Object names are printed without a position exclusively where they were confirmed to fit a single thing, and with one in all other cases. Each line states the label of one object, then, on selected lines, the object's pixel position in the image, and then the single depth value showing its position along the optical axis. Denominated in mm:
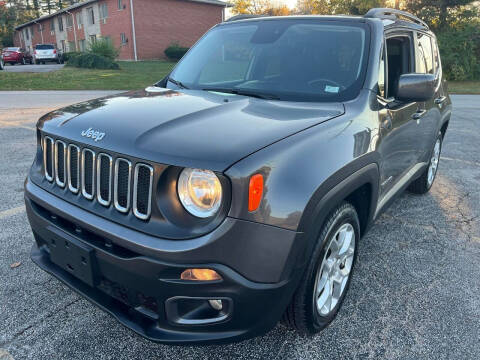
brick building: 33281
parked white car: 33281
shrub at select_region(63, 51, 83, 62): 33144
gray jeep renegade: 1767
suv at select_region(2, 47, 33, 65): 35000
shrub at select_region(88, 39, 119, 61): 24375
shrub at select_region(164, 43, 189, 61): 32969
